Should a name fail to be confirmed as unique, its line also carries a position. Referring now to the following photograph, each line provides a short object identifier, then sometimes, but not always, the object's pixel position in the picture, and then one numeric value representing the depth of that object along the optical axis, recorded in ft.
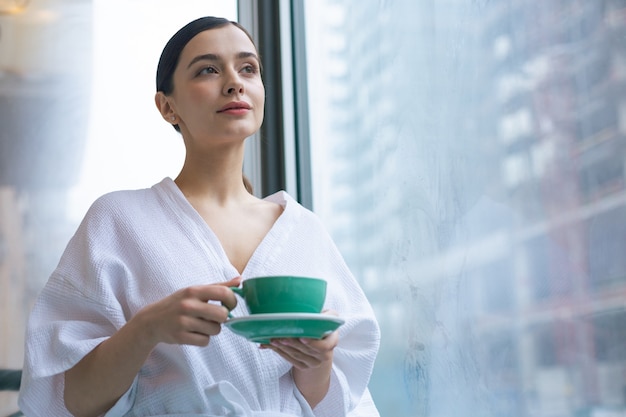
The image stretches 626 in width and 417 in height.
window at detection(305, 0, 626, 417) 3.51
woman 3.95
